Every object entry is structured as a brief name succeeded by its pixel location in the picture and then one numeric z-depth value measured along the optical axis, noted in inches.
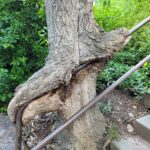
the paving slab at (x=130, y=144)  73.3
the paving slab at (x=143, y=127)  75.6
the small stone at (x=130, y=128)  80.8
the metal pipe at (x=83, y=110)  59.1
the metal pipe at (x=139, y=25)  66.5
